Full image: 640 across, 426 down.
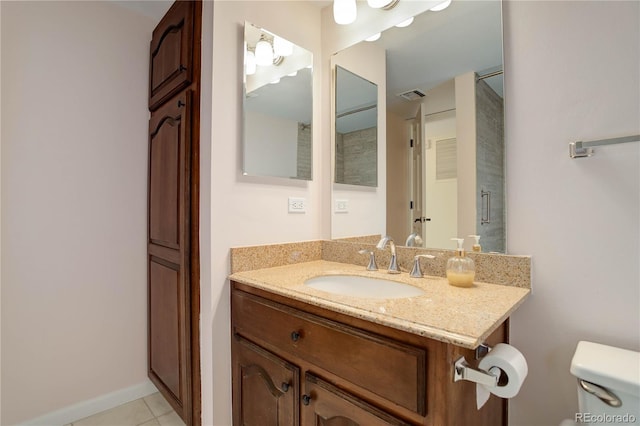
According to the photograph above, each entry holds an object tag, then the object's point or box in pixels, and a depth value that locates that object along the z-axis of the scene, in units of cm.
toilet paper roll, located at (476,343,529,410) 77
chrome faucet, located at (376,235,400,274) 141
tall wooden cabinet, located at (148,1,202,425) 146
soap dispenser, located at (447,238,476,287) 113
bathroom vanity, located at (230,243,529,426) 75
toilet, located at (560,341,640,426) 77
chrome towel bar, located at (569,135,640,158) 92
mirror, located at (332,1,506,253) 121
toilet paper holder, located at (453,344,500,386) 75
